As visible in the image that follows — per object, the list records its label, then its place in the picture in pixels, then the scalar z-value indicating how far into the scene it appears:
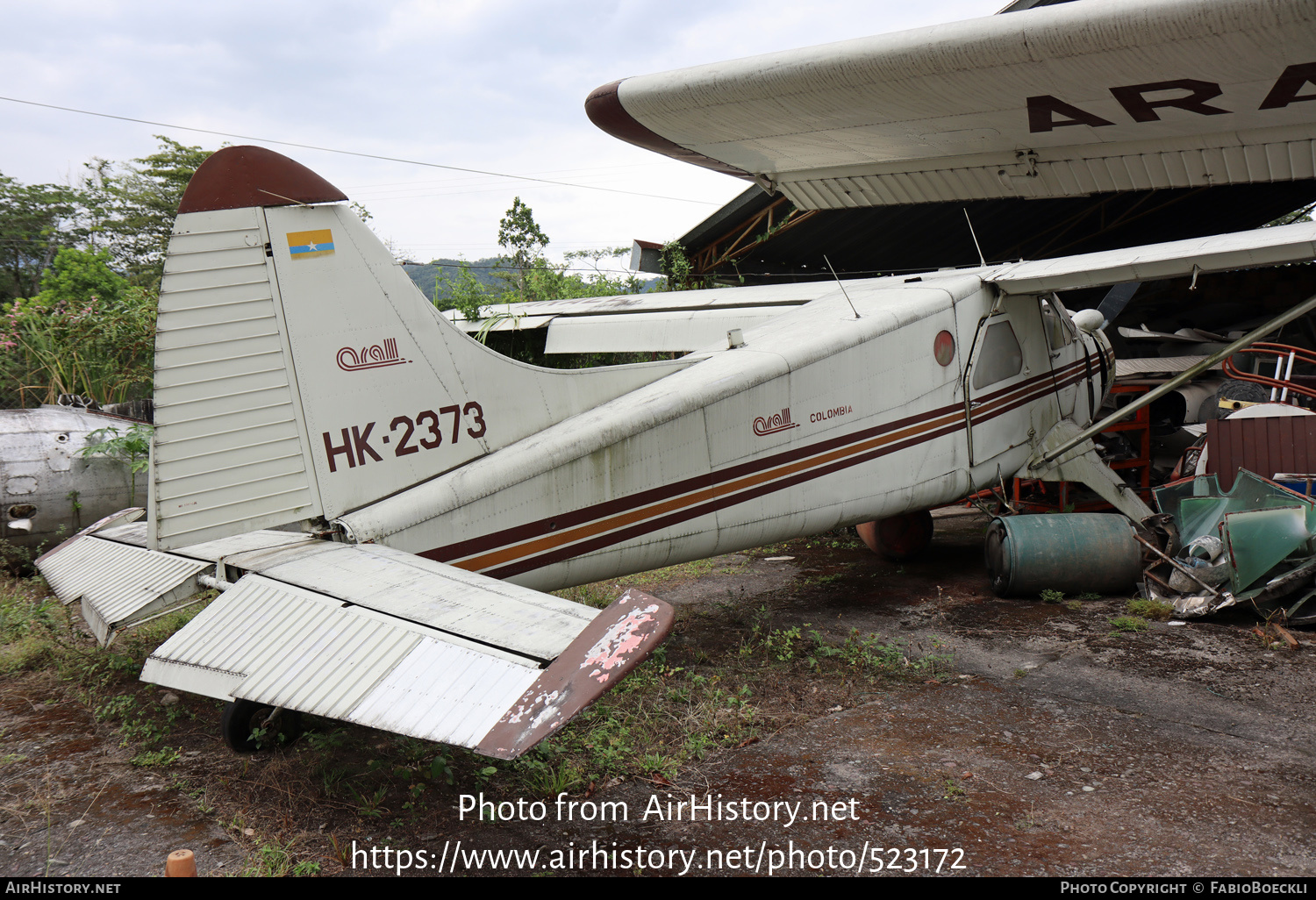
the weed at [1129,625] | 6.35
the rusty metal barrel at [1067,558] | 7.14
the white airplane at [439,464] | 2.84
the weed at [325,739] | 4.42
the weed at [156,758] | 4.45
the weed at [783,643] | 6.03
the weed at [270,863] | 3.34
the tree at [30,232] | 36.19
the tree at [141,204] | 45.69
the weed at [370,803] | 3.85
